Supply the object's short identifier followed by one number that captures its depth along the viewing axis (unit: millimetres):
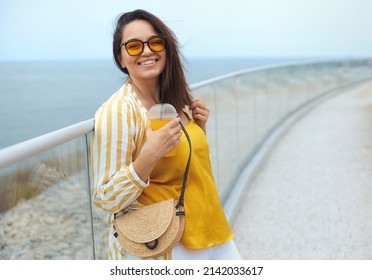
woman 1745
